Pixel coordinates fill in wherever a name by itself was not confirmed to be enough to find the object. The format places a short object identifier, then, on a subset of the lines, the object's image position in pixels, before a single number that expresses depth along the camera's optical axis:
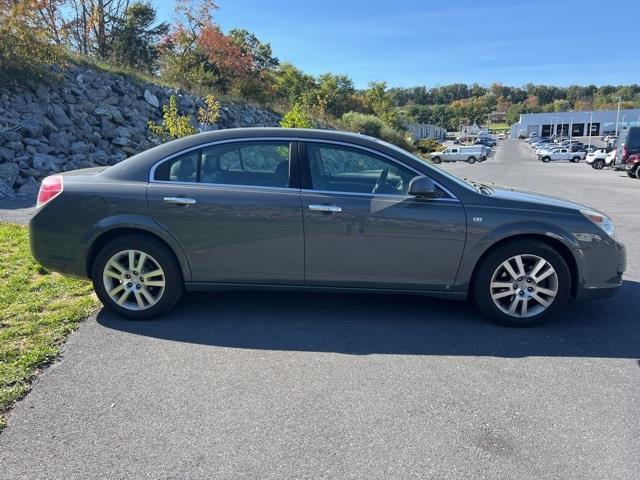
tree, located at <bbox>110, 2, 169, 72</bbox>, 29.30
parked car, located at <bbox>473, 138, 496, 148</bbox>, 81.26
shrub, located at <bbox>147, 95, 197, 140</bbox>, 10.81
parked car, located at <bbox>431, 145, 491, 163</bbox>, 50.54
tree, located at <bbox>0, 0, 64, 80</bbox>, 14.22
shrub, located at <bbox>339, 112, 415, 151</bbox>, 41.85
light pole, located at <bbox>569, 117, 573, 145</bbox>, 107.88
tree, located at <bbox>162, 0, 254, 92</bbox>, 25.58
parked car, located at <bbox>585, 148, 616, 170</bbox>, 34.31
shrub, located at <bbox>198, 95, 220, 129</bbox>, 14.14
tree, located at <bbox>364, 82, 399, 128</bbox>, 63.07
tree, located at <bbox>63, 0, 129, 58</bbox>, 24.44
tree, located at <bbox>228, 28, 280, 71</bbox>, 41.50
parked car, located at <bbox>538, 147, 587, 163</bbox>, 49.94
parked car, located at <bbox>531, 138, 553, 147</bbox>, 81.39
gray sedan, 4.13
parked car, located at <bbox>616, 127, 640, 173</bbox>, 23.75
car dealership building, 98.19
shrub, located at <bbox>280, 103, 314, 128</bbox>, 13.70
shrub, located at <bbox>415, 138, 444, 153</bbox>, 60.90
